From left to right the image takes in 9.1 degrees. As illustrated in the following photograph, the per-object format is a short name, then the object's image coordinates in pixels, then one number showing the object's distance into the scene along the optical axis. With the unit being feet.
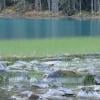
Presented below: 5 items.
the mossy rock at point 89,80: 42.81
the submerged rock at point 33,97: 36.57
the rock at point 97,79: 42.36
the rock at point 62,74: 46.19
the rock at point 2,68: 49.04
